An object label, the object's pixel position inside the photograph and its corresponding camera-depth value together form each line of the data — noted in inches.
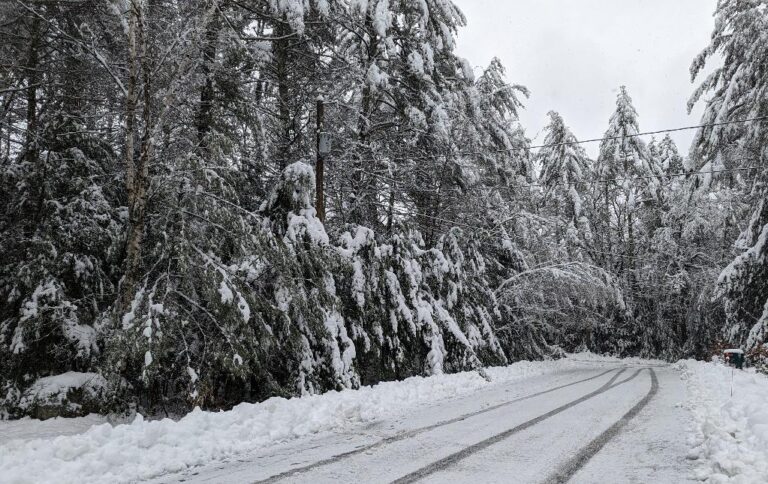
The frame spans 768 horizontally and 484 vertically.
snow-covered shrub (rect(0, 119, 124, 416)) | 375.2
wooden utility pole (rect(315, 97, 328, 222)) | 490.9
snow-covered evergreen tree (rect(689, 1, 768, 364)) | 573.9
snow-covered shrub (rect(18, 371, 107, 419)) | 351.2
